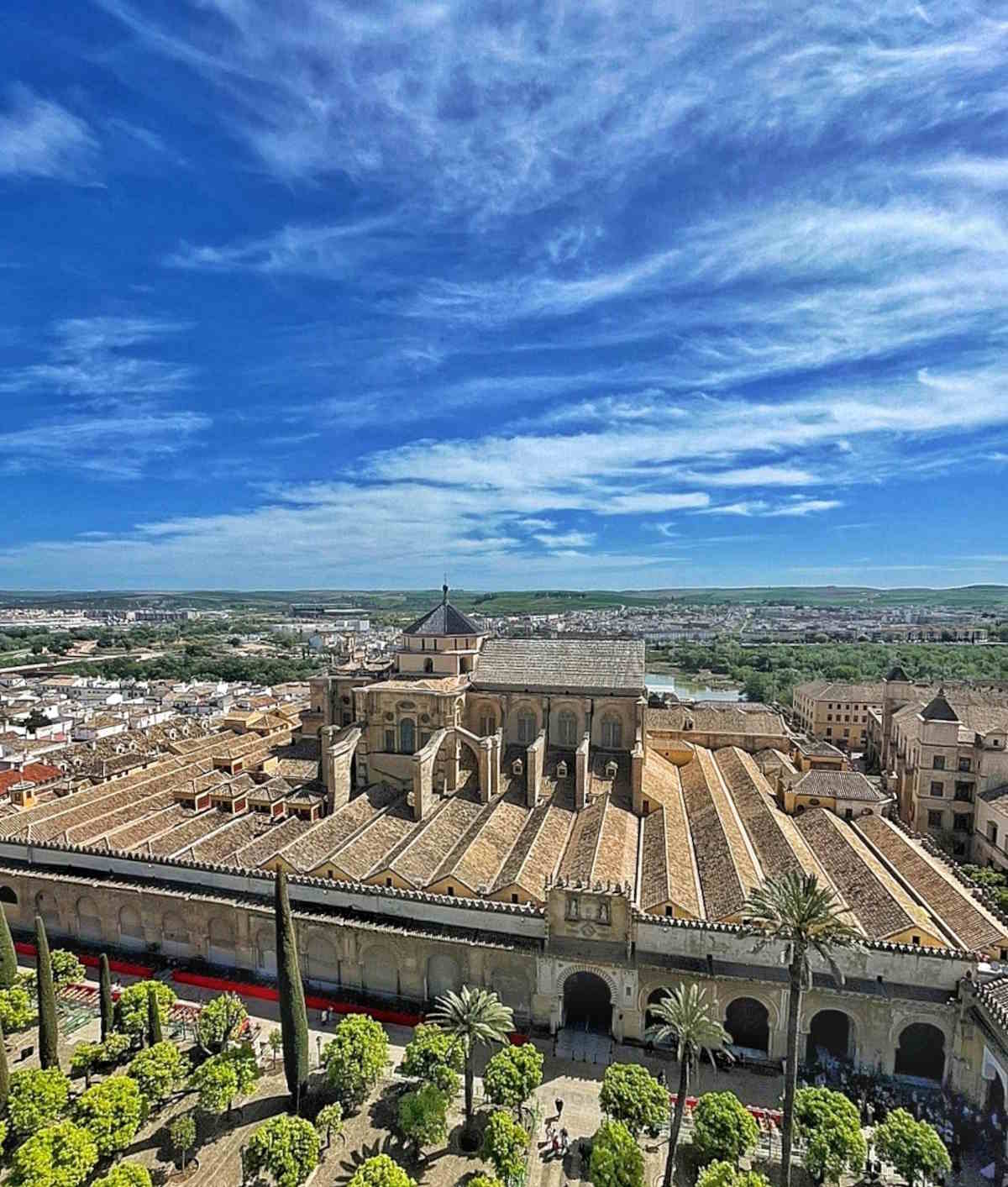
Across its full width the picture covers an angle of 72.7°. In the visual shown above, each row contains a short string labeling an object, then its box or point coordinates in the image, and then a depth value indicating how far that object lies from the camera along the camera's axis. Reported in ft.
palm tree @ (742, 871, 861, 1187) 61.77
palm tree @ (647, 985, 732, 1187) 64.23
